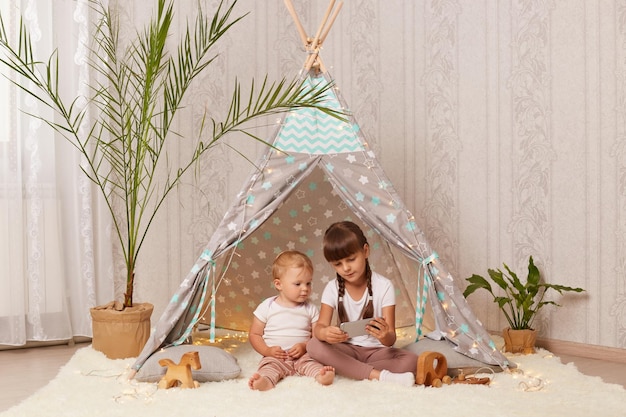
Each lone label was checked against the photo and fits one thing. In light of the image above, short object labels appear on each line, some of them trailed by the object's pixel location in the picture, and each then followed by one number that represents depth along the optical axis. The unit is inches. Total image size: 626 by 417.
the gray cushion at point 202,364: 110.6
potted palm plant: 127.1
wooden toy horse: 106.8
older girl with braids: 110.2
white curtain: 137.6
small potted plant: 132.3
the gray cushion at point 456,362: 113.6
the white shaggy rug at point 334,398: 94.7
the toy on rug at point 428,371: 108.2
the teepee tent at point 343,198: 115.3
